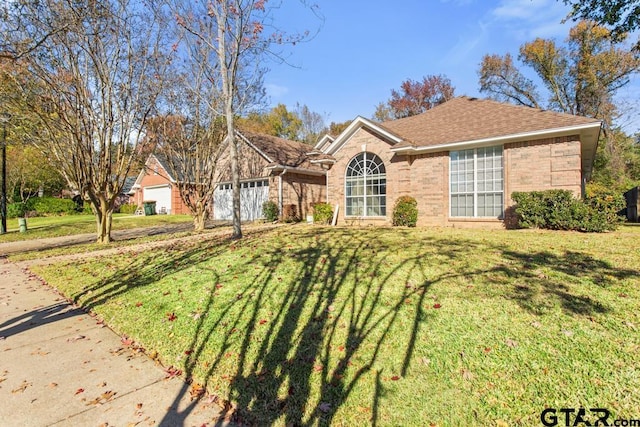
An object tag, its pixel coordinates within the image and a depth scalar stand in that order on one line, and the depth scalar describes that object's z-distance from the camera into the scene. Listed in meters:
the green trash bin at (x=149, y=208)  29.11
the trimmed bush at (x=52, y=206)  29.16
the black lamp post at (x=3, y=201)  16.73
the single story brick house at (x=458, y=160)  10.86
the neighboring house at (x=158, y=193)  29.16
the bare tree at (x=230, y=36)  11.13
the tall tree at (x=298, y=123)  42.97
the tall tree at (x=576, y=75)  24.78
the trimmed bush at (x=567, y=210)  9.48
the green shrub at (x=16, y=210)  26.81
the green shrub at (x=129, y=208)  33.41
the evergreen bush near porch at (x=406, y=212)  13.21
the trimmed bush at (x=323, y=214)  15.50
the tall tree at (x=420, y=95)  34.25
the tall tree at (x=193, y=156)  14.59
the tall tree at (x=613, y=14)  10.30
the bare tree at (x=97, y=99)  9.56
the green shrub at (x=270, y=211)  18.31
